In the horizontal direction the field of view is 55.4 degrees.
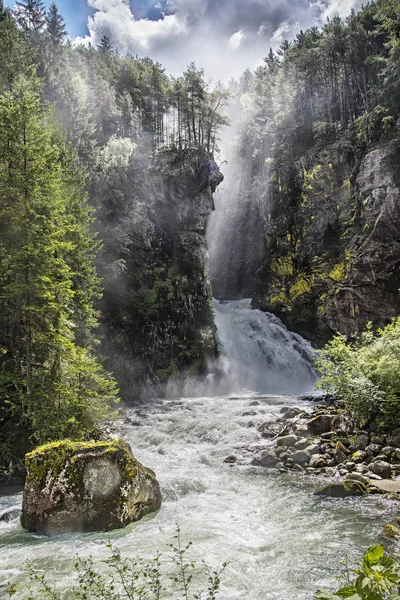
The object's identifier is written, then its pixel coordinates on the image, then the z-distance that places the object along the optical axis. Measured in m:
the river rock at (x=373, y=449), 10.40
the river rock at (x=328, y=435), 12.06
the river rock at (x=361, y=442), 10.91
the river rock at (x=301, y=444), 11.65
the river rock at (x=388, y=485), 8.22
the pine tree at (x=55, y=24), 36.50
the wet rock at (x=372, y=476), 9.02
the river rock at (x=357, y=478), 8.74
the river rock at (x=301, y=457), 10.80
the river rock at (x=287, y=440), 12.02
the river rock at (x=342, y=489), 8.34
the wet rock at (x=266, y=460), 10.99
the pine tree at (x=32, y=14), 38.47
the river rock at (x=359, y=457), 10.23
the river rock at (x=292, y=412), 15.10
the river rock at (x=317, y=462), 10.42
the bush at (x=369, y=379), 11.47
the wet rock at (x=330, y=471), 9.79
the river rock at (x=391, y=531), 6.14
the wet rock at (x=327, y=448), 11.07
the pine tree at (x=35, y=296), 10.14
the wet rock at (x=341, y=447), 10.82
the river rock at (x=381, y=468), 9.21
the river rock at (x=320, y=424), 12.86
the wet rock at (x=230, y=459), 11.65
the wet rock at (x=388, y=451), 10.13
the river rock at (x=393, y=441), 10.45
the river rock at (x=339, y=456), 10.48
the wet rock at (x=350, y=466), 9.86
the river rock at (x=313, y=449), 11.20
